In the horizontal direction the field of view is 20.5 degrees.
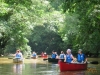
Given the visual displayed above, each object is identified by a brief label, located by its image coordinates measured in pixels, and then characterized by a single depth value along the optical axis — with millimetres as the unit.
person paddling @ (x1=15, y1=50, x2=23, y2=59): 30583
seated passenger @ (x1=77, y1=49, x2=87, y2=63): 22328
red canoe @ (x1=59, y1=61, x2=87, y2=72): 20031
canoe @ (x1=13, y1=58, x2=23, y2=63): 30169
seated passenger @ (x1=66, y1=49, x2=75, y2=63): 20609
